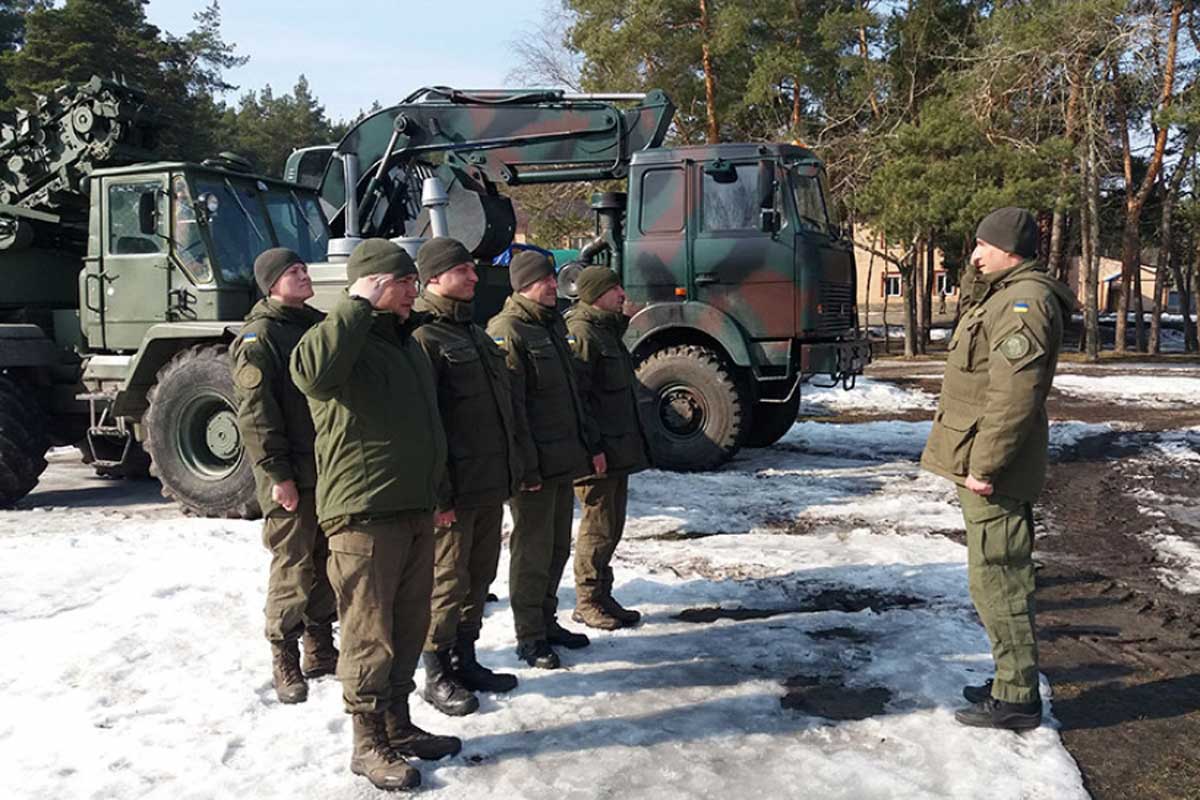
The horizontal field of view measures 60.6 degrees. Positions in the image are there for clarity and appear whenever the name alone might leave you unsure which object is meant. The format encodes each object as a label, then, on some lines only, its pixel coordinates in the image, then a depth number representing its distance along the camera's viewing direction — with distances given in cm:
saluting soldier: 339
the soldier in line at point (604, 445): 500
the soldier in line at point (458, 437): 405
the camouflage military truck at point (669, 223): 893
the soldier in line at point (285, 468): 412
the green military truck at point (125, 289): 720
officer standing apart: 376
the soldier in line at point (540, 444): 453
